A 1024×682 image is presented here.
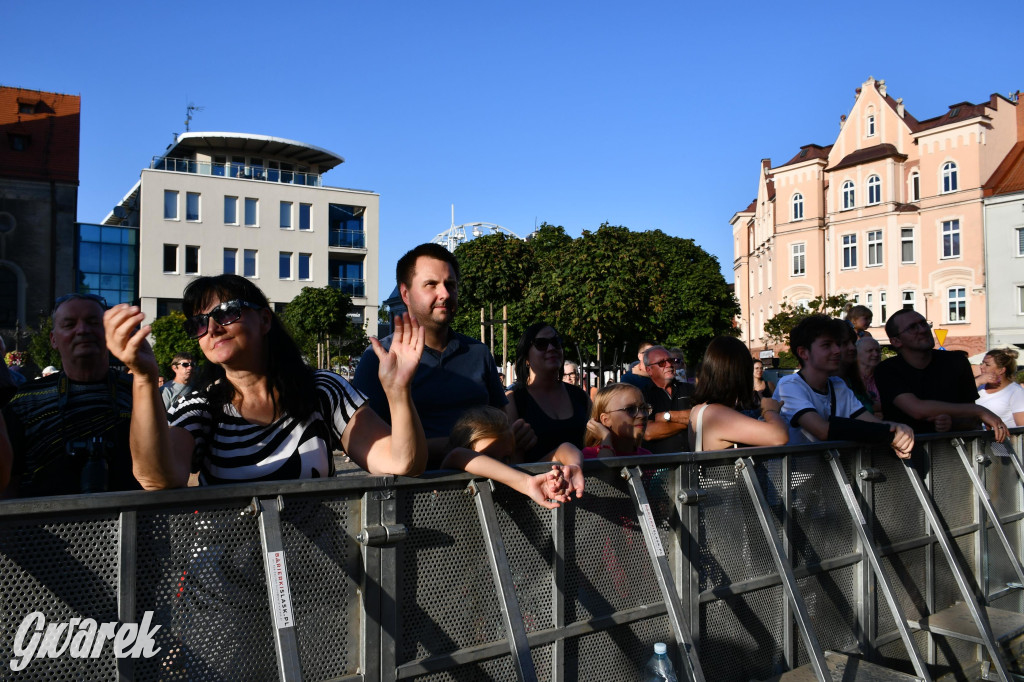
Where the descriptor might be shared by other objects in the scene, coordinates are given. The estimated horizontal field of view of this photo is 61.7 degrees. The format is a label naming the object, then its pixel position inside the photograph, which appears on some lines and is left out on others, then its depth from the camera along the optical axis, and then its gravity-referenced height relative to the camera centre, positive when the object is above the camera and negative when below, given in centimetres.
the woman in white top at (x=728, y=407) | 423 -19
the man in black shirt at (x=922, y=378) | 584 -5
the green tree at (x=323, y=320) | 3782 +247
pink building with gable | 4616 +921
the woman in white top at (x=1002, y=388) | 742 -17
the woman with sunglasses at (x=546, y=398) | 464 -15
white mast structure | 6922 +1182
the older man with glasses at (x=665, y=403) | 548 -26
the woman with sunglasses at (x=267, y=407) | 268 -11
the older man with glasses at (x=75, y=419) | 324 -17
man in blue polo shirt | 381 +6
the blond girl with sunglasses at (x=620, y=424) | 470 -29
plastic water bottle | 345 -121
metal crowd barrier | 229 -73
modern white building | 5031 +951
